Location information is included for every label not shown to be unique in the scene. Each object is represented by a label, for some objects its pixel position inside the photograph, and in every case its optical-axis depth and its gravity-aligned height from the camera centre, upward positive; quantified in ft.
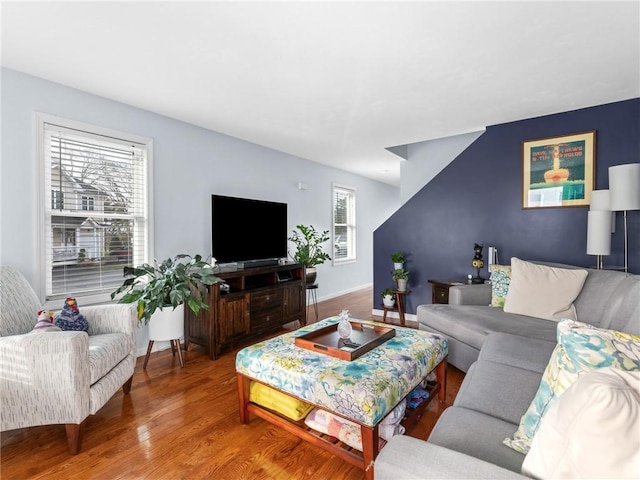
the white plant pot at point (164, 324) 9.45 -2.56
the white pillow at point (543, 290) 8.29 -1.45
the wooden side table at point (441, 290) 12.17 -2.08
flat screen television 11.81 +0.20
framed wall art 10.51 +2.17
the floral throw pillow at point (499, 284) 9.69 -1.46
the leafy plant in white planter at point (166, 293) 8.79 -1.56
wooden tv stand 10.33 -2.54
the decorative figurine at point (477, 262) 11.91 -0.97
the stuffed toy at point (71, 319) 7.08 -1.82
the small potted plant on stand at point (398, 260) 14.39 -1.08
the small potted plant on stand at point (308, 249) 15.29 -0.67
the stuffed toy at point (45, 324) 6.59 -1.79
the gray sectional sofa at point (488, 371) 2.74 -2.10
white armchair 5.60 -2.54
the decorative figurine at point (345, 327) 7.00 -1.97
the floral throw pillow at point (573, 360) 3.21 -1.24
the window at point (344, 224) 20.13 +0.74
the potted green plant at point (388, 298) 14.37 -2.74
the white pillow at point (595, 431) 2.08 -1.30
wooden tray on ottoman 6.12 -2.19
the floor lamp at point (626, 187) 8.59 +1.27
